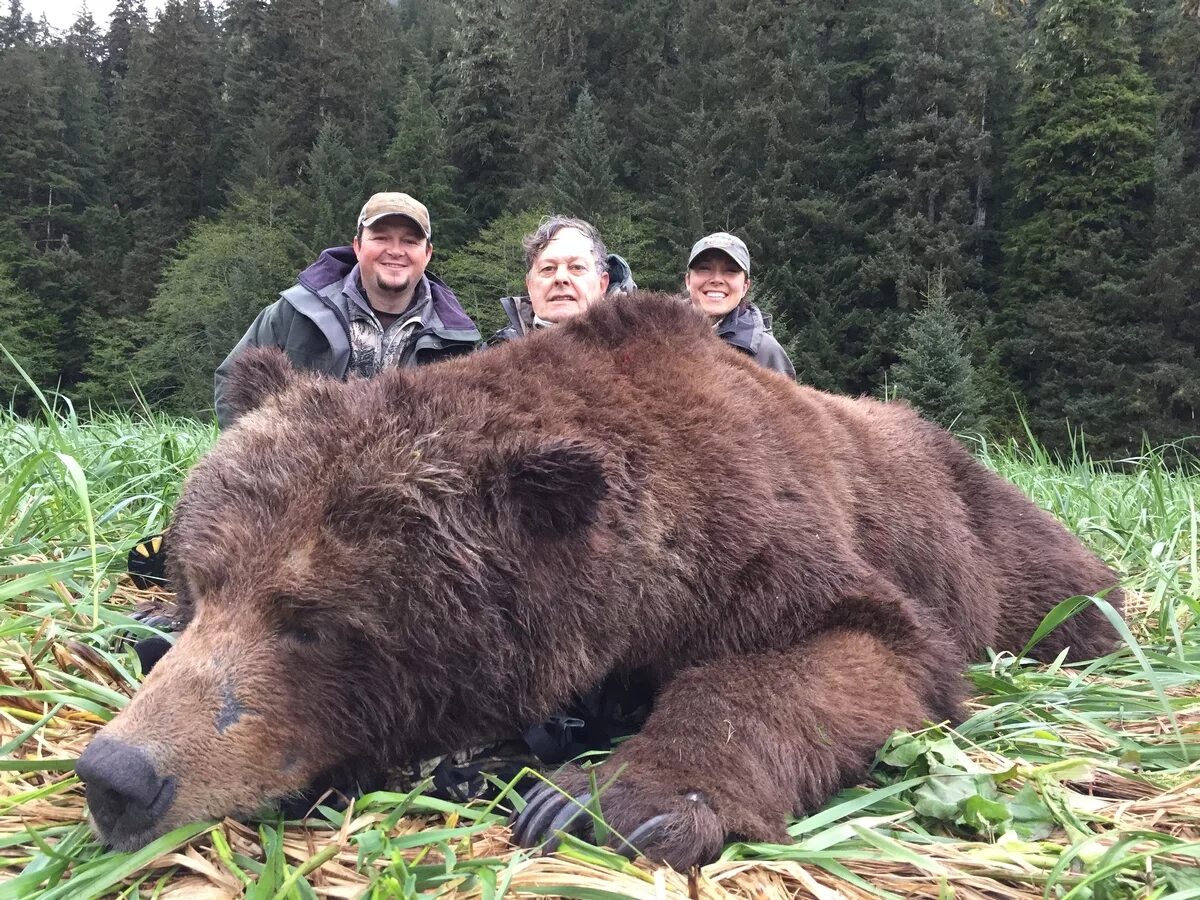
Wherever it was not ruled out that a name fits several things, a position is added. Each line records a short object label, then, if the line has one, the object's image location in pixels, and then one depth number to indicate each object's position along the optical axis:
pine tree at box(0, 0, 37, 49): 47.88
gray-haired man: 4.06
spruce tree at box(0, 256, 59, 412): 29.06
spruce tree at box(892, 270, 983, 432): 19.84
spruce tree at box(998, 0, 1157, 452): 25.81
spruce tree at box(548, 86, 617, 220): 31.83
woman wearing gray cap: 5.23
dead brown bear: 1.65
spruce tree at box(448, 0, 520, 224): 38.47
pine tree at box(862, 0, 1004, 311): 29.72
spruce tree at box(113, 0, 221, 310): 41.25
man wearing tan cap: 4.38
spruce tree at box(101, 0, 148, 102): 52.75
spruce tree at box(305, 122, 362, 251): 34.84
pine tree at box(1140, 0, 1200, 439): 23.44
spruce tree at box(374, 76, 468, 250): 35.94
